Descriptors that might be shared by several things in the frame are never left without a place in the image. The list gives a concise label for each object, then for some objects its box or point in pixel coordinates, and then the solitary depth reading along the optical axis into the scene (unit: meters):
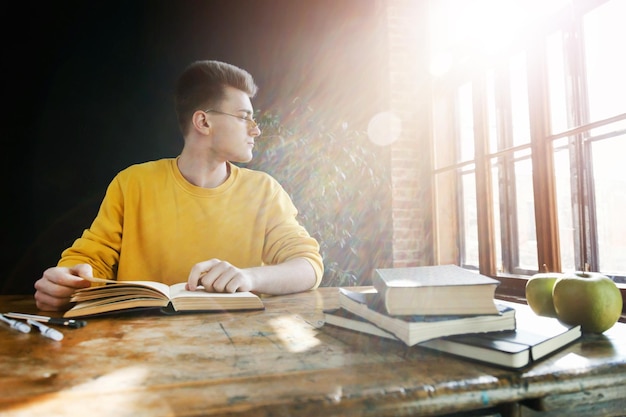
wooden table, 0.41
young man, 1.67
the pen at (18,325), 0.77
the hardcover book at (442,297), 0.60
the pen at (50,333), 0.70
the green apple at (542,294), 0.81
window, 2.11
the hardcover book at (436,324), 0.57
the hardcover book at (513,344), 0.51
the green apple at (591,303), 0.69
